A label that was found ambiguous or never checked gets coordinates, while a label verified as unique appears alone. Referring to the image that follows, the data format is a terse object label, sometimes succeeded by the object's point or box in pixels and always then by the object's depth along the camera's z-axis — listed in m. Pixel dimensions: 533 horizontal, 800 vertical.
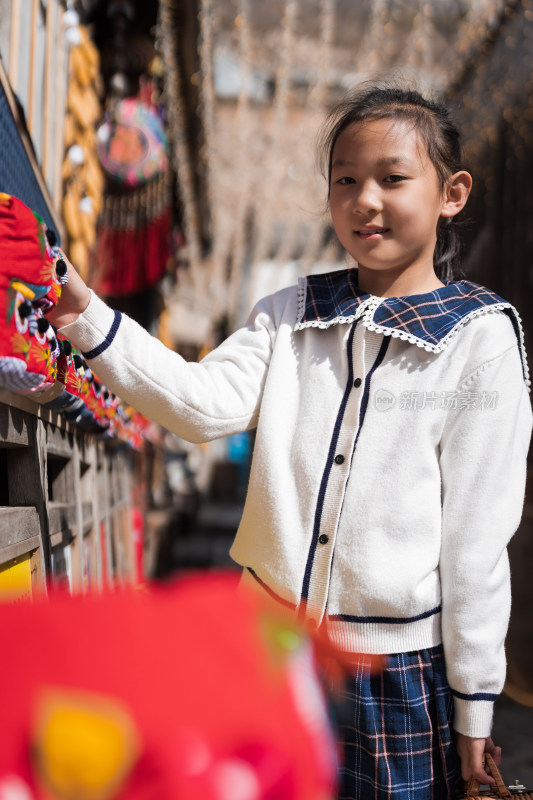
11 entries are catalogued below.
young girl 1.33
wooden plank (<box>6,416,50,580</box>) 1.40
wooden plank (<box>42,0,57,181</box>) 2.58
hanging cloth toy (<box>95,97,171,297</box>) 3.82
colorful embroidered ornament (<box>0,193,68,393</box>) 0.97
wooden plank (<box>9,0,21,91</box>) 2.04
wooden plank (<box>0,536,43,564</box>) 1.12
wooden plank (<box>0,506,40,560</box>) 1.14
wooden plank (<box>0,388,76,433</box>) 1.15
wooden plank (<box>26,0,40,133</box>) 2.31
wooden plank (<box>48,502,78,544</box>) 1.66
